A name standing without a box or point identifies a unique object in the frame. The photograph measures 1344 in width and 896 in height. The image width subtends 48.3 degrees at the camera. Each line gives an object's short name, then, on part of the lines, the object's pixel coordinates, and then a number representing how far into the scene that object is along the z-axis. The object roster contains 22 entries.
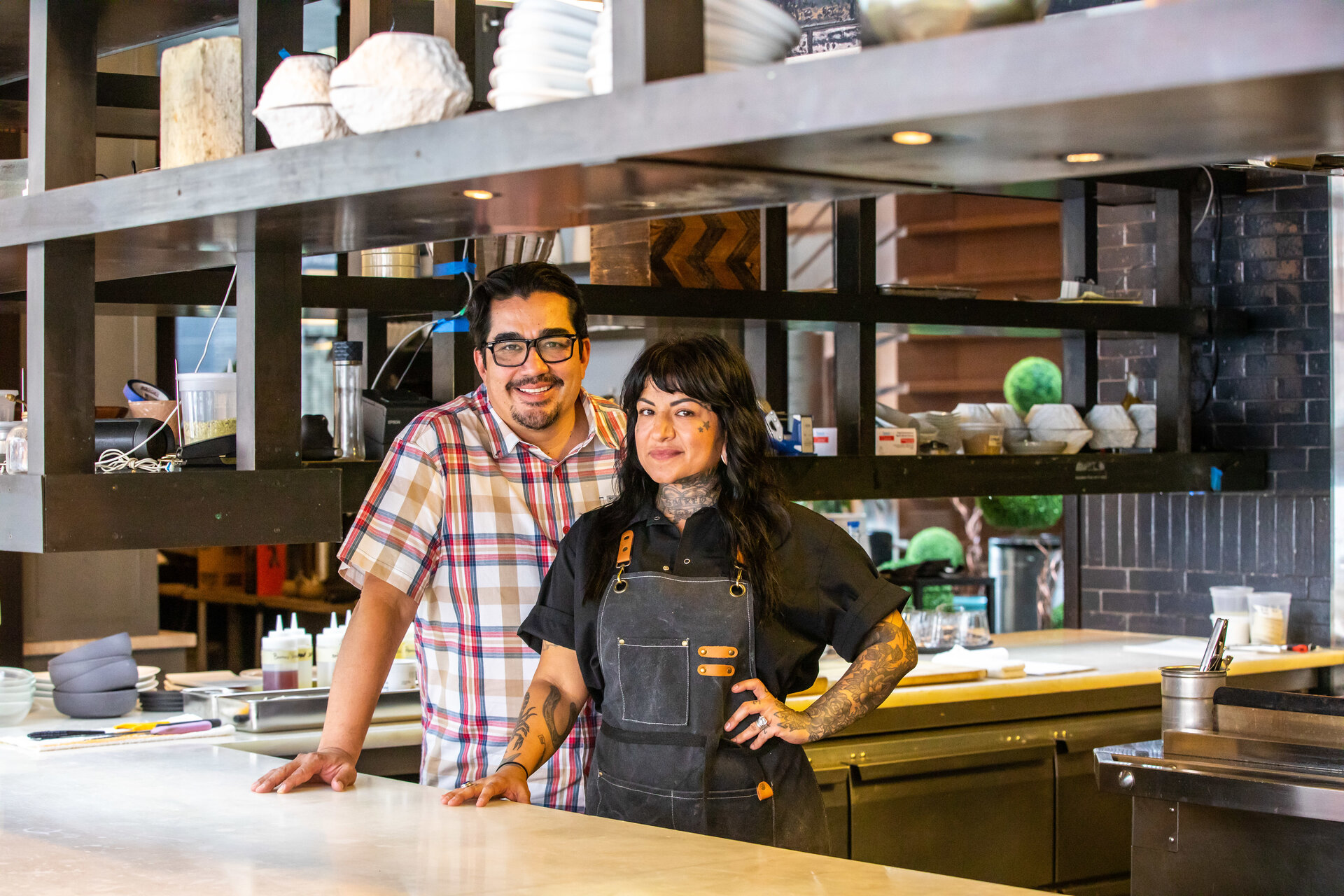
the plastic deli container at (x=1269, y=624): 5.21
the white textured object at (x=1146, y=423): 5.49
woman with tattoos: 2.60
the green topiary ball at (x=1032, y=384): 7.56
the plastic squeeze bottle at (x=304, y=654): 3.98
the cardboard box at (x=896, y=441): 4.65
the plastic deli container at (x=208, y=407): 2.37
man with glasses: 2.77
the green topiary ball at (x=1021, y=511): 7.31
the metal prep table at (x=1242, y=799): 3.19
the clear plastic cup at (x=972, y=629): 4.98
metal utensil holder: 3.45
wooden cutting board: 4.31
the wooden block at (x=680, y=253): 4.29
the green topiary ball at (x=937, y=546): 8.94
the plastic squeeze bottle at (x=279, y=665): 3.92
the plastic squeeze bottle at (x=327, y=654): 4.04
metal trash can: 8.21
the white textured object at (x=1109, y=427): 5.30
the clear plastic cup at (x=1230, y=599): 5.36
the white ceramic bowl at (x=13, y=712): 3.51
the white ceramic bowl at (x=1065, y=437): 5.10
